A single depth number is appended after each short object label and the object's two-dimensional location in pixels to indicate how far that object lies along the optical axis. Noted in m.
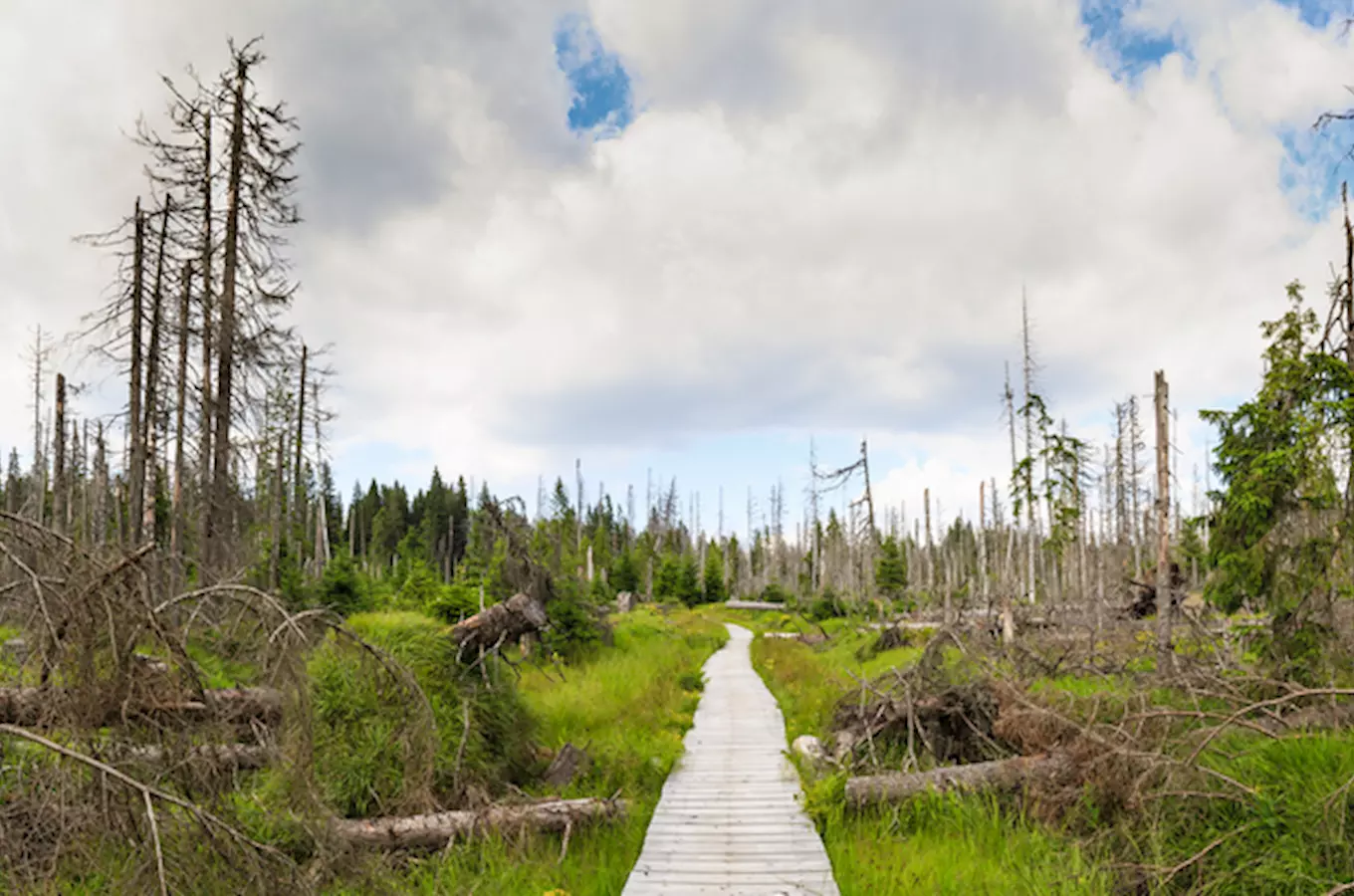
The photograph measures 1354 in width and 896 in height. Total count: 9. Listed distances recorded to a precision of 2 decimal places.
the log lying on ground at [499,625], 9.21
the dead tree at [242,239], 14.12
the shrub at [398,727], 7.79
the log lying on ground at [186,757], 3.87
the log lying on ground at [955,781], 8.45
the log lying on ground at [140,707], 3.58
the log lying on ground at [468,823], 7.25
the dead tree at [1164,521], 13.05
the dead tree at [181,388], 15.09
